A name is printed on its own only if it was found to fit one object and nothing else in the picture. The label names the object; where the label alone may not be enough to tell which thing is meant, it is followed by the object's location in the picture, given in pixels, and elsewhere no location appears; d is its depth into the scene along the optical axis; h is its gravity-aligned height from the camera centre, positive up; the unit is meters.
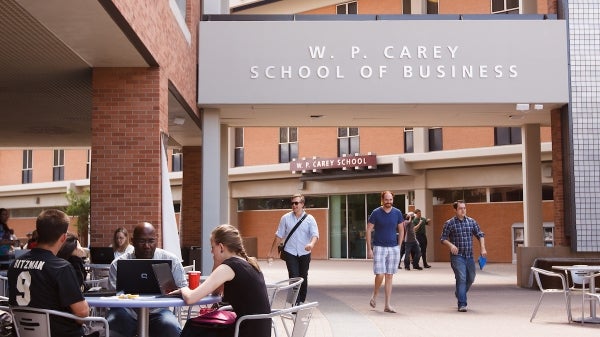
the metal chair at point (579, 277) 11.24 -0.90
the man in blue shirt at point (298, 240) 11.95 -0.40
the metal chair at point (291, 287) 7.51 -0.69
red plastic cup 6.35 -0.52
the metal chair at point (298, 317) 5.57 -0.71
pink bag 5.79 -0.75
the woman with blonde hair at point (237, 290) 5.70 -0.54
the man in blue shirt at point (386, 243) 12.53 -0.47
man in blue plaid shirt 12.67 -0.57
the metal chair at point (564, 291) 11.13 -1.08
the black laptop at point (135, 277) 6.40 -0.49
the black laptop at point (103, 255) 10.80 -0.55
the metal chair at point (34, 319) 5.26 -0.69
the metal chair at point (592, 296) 10.71 -1.10
